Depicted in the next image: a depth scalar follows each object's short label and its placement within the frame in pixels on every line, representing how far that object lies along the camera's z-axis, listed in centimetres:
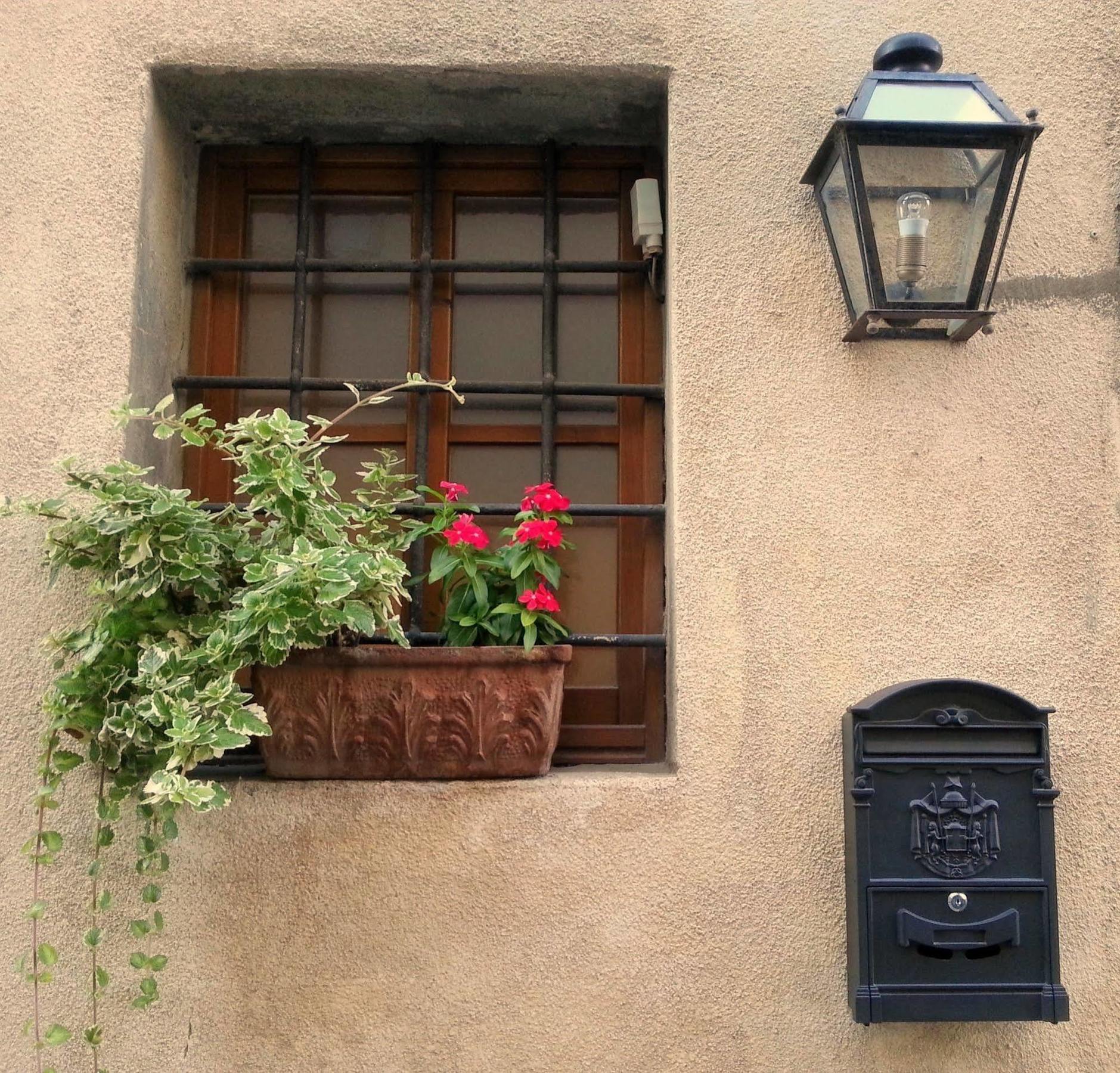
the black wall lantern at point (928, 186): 209
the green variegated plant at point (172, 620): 188
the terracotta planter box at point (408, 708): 212
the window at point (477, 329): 260
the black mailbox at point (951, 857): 202
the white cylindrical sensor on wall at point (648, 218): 261
